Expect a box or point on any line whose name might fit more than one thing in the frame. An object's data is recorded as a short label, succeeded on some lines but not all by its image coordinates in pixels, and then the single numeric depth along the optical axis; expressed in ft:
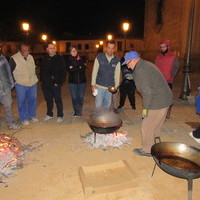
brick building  54.85
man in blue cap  11.30
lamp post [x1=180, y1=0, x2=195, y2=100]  26.66
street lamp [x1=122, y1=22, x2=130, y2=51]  42.16
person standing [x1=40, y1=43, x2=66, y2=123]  17.92
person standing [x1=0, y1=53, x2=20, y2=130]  15.55
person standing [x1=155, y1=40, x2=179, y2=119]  18.70
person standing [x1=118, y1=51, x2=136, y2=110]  22.20
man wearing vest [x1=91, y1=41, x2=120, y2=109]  16.81
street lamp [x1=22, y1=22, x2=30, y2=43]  39.19
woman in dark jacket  18.71
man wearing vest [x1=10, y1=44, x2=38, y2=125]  16.99
